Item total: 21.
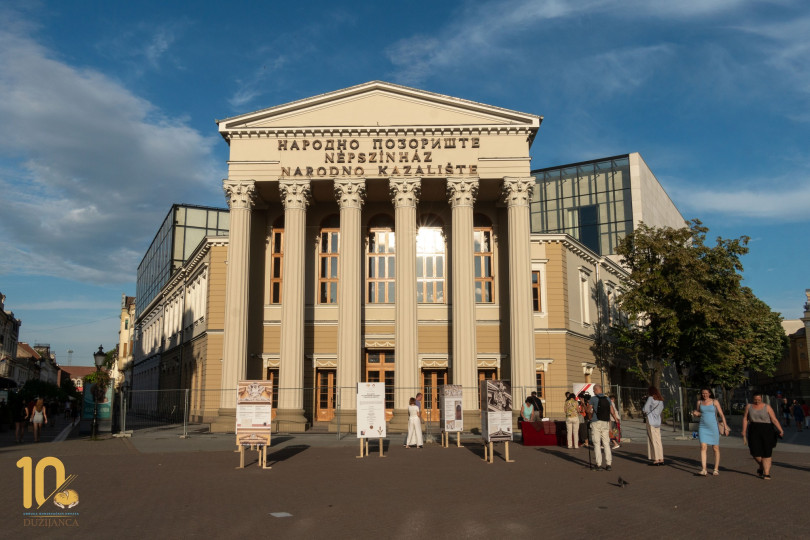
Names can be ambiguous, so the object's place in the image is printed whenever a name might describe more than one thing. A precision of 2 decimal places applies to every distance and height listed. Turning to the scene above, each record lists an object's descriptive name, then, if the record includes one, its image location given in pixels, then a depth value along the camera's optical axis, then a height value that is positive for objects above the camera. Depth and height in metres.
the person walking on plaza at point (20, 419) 25.66 -1.45
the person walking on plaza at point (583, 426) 21.47 -1.46
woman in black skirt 13.91 -1.07
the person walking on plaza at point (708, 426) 14.50 -0.99
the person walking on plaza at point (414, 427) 21.82 -1.50
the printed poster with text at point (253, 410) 17.20 -0.74
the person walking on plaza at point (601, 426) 15.52 -1.05
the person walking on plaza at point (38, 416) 25.70 -1.30
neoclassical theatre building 31.00 +5.90
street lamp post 29.18 +1.04
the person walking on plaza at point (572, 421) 21.39 -1.29
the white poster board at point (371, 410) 19.30 -0.85
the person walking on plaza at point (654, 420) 16.23 -0.96
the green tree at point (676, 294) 34.25 +4.33
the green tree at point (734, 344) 35.22 +2.07
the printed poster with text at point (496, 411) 17.45 -0.80
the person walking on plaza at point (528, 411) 23.73 -1.08
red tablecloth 22.61 -1.78
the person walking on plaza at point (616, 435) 21.05 -1.73
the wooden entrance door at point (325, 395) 34.16 -0.73
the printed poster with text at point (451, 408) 21.47 -0.89
